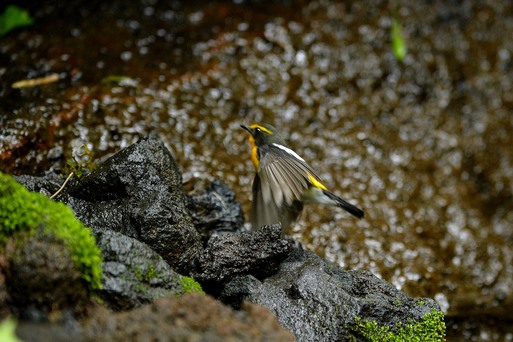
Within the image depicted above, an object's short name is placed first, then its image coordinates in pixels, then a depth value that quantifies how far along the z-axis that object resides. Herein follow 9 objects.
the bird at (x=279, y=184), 8.28
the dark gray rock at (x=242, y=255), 7.16
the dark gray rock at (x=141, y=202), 7.37
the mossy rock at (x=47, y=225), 5.66
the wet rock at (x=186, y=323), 4.78
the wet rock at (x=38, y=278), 5.30
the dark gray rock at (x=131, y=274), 5.79
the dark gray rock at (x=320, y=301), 6.62
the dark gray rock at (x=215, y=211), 8.98
